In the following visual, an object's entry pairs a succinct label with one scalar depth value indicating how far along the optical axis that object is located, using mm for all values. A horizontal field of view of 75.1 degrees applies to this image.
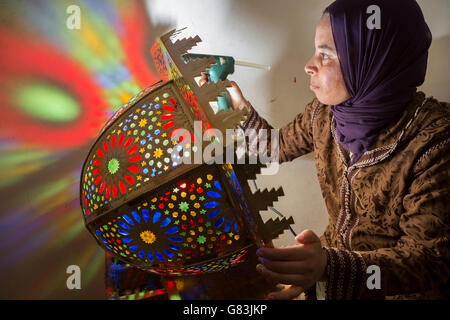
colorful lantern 636
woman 683
